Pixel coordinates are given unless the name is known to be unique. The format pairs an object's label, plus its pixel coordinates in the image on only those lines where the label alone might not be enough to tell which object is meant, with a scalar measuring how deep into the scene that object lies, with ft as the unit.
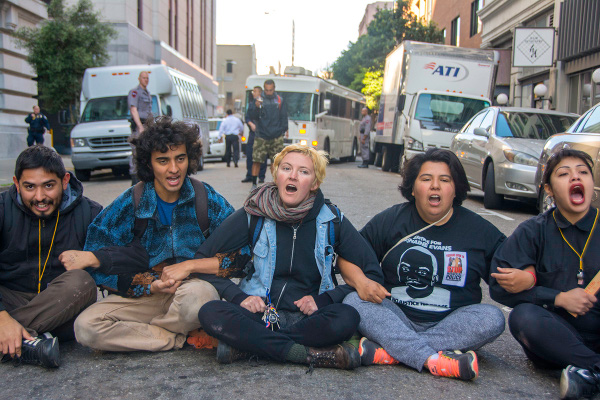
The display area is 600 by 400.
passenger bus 68.13
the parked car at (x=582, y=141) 21.31
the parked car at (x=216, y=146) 80.38
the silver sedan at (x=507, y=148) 32.14
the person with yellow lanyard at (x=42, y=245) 11.14
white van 49.19
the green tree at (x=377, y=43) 120.16
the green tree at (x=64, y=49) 69.56
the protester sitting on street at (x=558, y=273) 10.06
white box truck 53.06
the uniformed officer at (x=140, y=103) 37.78
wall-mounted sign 54.60
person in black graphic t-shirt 10.75
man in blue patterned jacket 11.21
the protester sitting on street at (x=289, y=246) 11.25
